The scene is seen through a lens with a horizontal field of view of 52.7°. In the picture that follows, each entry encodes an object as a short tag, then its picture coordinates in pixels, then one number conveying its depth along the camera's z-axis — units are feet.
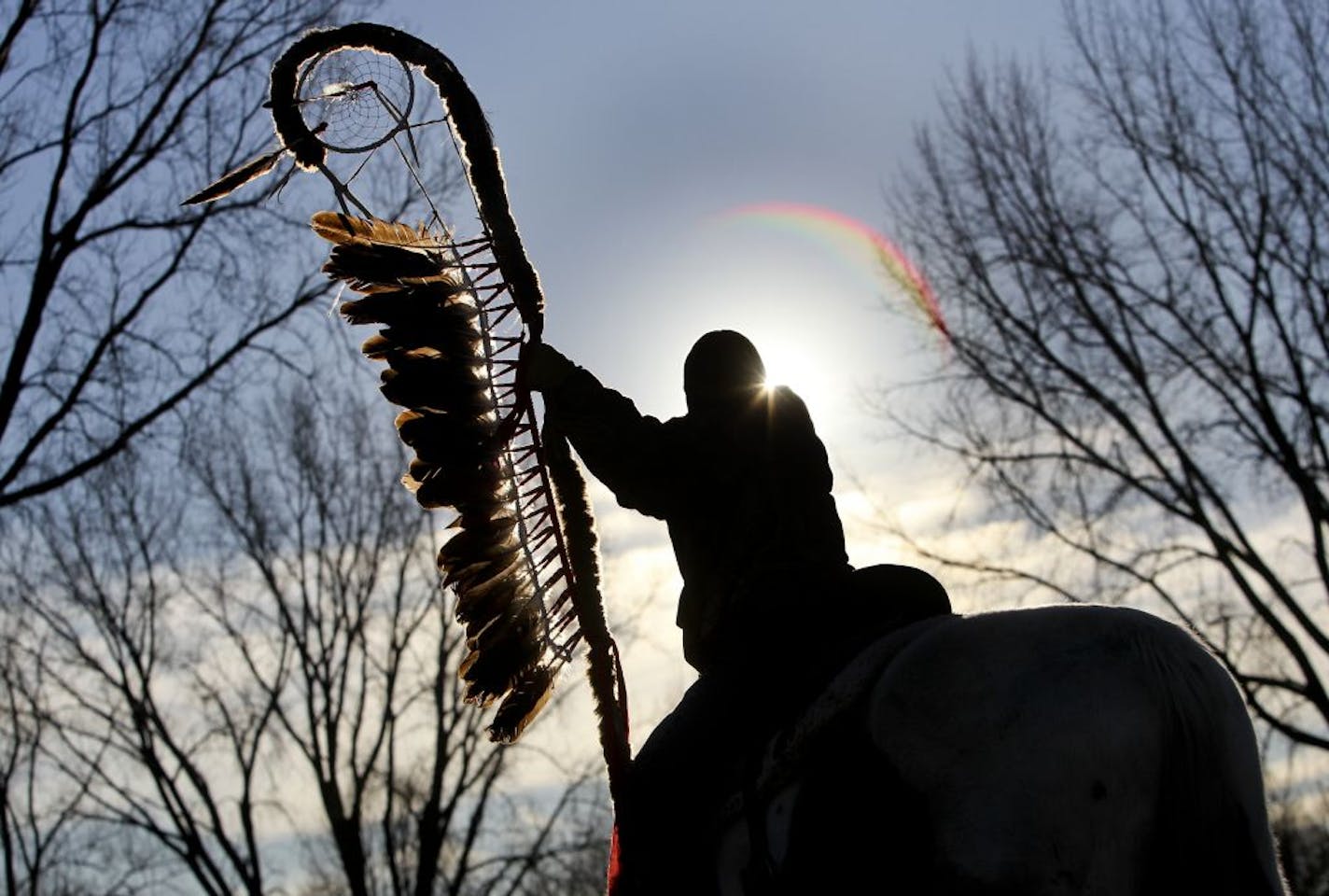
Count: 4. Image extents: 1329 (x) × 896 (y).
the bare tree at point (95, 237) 31.68
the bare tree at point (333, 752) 58.80
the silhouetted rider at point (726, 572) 11.18
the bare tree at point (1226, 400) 43.86
